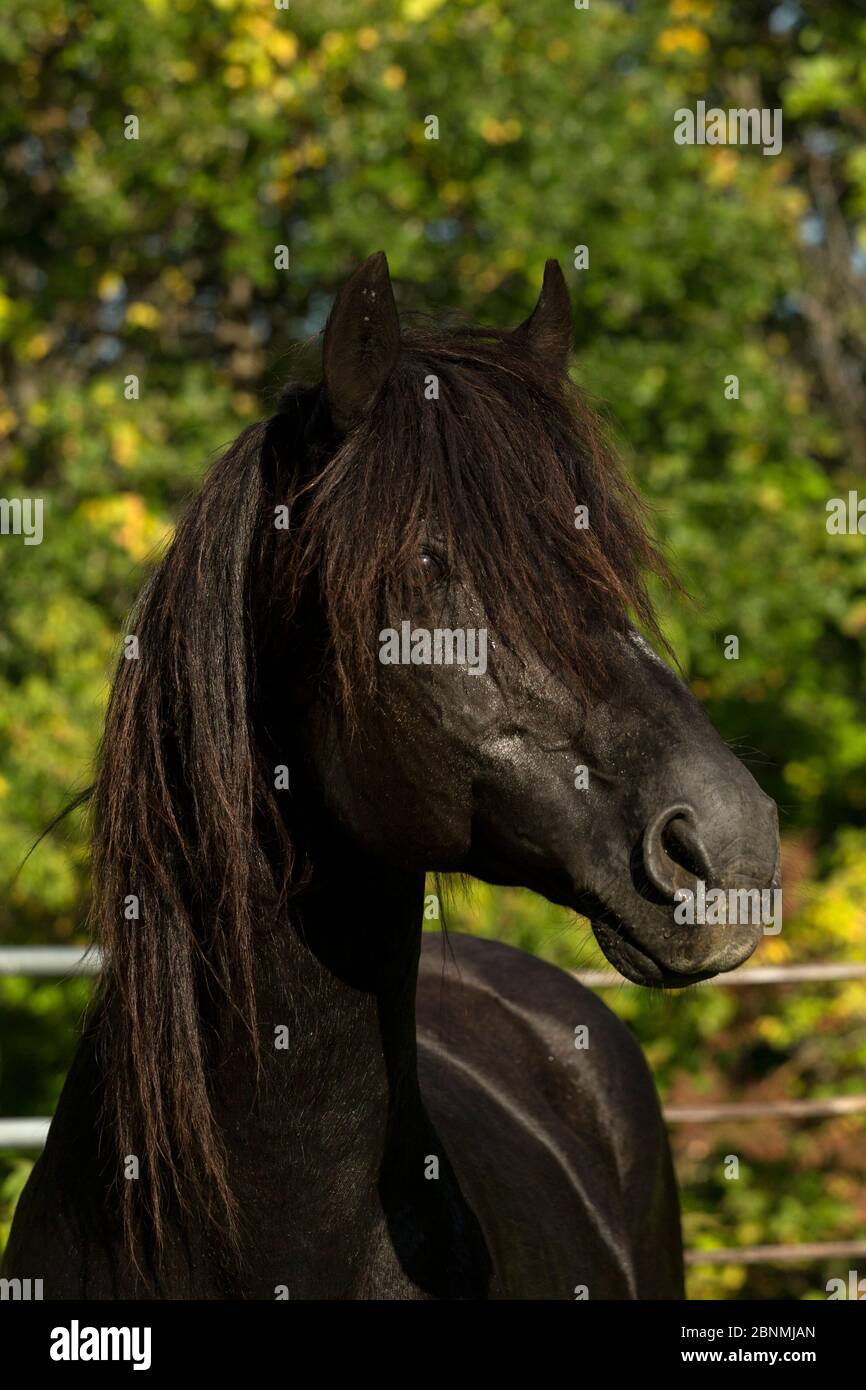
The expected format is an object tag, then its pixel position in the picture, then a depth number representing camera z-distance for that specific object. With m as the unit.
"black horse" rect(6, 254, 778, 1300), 3.63
